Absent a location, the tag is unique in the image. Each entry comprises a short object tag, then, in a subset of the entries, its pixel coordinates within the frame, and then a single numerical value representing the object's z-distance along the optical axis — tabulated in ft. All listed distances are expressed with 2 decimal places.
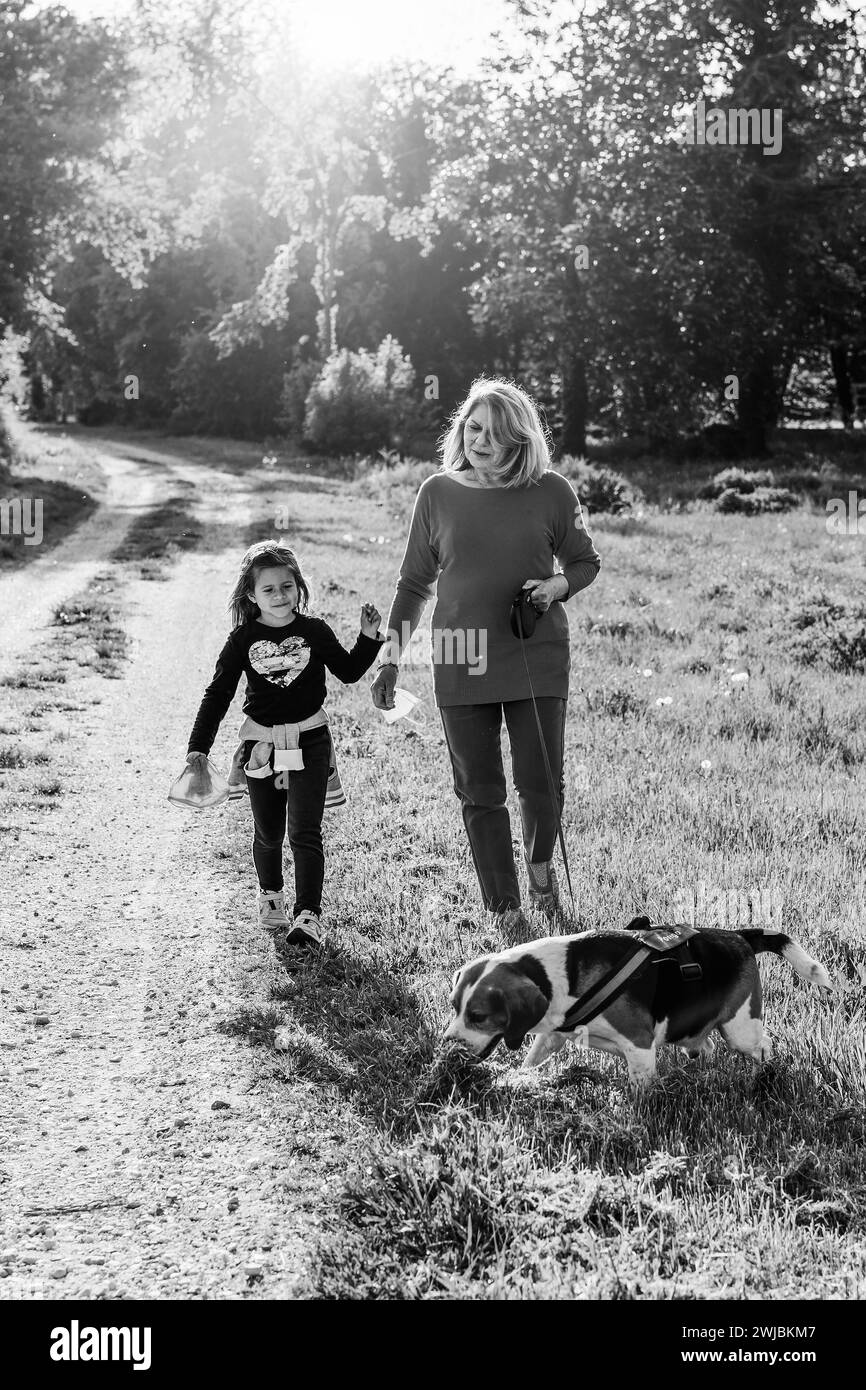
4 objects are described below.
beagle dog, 11.21
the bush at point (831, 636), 33.12
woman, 15.83
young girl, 16.60
